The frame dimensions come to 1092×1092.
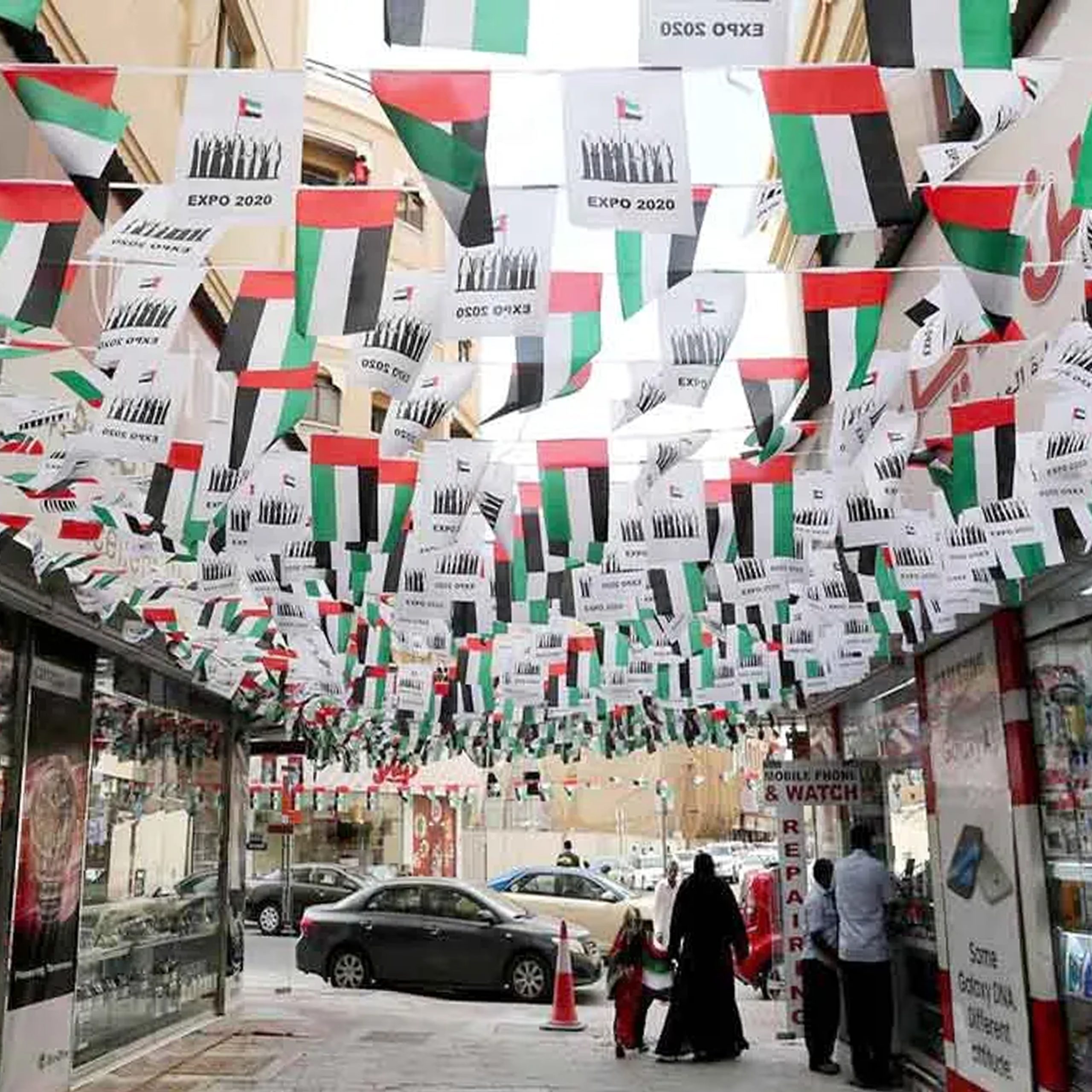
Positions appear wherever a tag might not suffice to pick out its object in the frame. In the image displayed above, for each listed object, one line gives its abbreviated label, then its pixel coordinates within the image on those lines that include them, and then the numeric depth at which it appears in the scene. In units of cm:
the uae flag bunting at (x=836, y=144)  416
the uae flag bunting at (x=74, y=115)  425
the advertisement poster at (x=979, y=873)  791
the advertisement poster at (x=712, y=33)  332
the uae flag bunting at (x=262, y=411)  657
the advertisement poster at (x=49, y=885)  870
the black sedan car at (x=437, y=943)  1694
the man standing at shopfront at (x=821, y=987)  1089
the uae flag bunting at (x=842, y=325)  575
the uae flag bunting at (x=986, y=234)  490
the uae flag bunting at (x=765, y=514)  809
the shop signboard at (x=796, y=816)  1198
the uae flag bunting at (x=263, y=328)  609
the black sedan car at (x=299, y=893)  2702
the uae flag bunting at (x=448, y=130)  395
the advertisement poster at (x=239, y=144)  427
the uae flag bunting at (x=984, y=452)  686
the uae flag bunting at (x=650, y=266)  475
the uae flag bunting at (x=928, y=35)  346
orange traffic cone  1412
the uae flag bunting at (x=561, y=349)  566
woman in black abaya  1170
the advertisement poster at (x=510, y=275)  484
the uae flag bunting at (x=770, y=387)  674
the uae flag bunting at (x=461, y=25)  332
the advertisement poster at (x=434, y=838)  3550
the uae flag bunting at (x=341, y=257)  481
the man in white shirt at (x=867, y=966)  998
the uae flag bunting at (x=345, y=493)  768
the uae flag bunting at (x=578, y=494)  776
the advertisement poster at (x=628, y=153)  400
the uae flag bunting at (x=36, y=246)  503
